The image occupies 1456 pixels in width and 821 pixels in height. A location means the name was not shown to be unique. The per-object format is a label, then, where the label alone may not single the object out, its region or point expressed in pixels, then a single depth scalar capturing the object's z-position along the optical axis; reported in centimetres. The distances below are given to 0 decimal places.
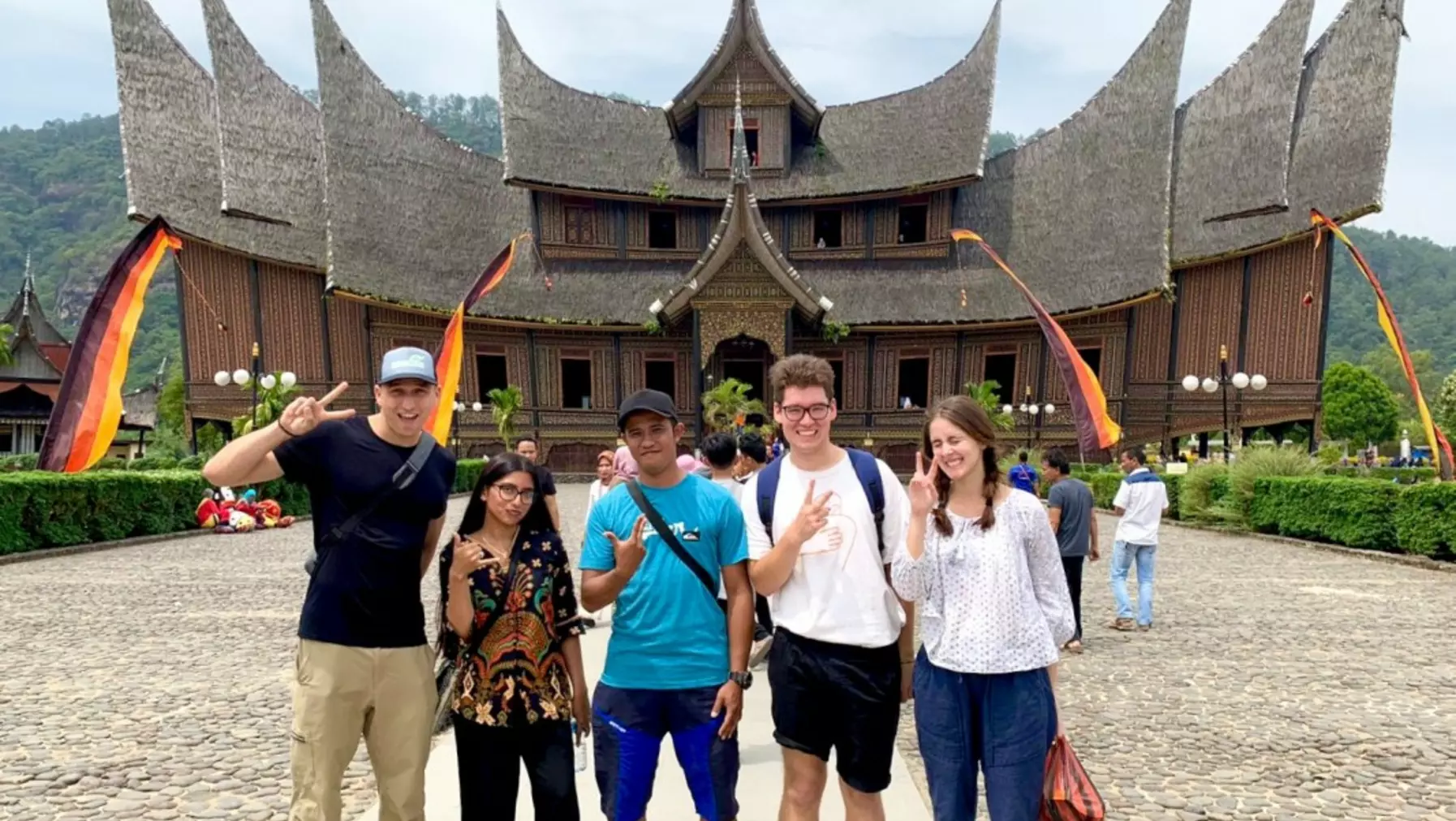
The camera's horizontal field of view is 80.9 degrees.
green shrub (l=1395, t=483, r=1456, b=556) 1078
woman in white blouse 234
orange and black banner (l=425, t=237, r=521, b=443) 1037
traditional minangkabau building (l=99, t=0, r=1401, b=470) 2250
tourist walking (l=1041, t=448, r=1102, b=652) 625
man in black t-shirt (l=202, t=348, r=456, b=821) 249
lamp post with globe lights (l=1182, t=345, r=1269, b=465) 1727
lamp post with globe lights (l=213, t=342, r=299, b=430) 1892
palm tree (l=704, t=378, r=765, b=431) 2159
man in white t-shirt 250
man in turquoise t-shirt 255
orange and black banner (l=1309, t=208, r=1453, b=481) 1186
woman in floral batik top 254
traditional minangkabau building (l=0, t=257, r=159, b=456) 3256
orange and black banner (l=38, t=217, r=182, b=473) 973
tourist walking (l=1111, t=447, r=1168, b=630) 691
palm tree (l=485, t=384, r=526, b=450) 2364
